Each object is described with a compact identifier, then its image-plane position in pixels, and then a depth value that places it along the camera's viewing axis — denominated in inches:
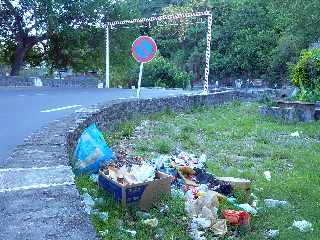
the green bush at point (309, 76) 432.6
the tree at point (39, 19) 723.3
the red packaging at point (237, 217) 128.7
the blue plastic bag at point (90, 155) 153.1
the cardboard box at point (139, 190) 127.3
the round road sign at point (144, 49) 340.4
